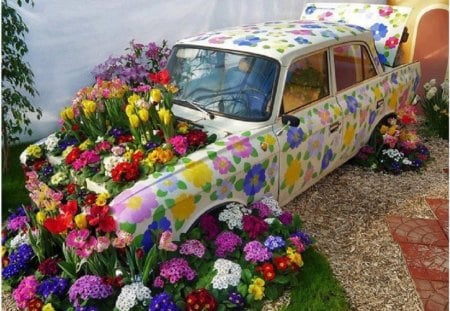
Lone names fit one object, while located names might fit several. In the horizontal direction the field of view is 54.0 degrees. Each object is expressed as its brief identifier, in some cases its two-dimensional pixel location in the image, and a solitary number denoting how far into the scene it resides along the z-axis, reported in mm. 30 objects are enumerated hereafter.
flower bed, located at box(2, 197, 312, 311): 2658
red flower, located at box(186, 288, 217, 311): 2656
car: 2920
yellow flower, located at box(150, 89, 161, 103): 3203
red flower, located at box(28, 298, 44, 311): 2695
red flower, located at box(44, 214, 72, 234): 2638
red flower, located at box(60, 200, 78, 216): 2725
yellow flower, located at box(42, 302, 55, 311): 2650
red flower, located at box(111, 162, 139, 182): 2891
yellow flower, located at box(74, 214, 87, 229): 2643
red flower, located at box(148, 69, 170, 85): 3418
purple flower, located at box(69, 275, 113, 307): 2627
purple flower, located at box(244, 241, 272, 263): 3012
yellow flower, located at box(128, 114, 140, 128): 3174
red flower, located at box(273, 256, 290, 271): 2994
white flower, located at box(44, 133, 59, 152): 3557
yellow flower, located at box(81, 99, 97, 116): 3398
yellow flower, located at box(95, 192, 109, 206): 2725
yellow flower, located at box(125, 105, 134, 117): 3195
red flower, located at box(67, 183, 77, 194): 3016
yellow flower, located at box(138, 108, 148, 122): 3162
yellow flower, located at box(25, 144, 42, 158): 3555
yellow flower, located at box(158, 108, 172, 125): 3213
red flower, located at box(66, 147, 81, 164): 3258
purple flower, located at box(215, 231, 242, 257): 3062
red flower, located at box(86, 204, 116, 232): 2619
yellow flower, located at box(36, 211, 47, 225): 2893
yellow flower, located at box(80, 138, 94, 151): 3432
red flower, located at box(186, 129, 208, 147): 3195
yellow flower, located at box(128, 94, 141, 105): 3264
